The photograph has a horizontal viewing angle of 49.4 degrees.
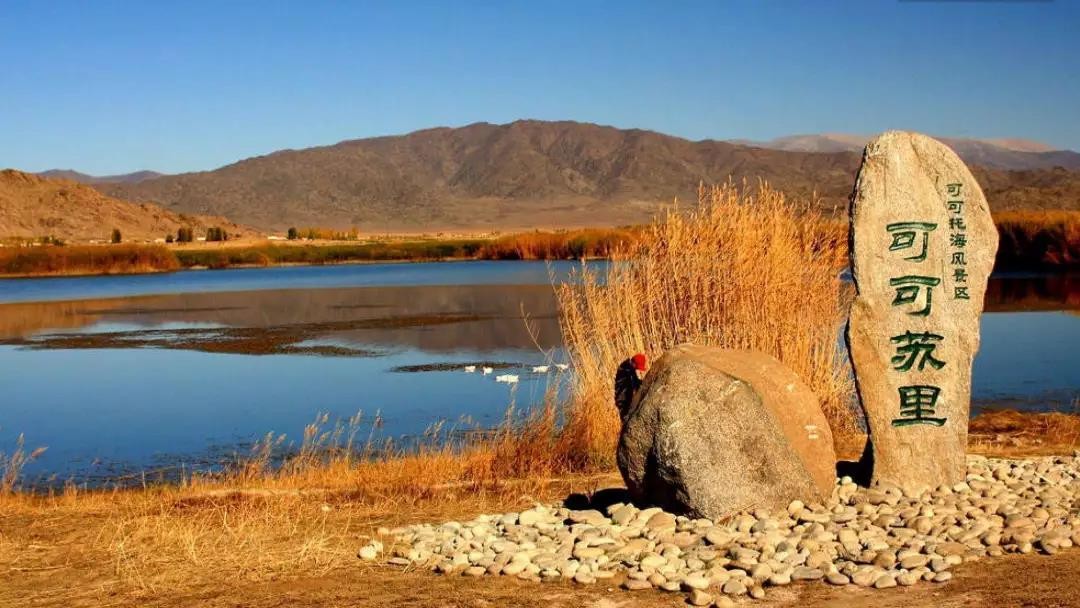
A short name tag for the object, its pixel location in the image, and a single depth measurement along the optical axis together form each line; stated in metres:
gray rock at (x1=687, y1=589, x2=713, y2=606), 6.07
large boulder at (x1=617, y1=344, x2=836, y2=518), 7.50
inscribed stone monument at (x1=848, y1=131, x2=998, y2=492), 8.49
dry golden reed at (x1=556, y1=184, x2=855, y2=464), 10.91
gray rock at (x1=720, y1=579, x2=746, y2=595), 6.23
